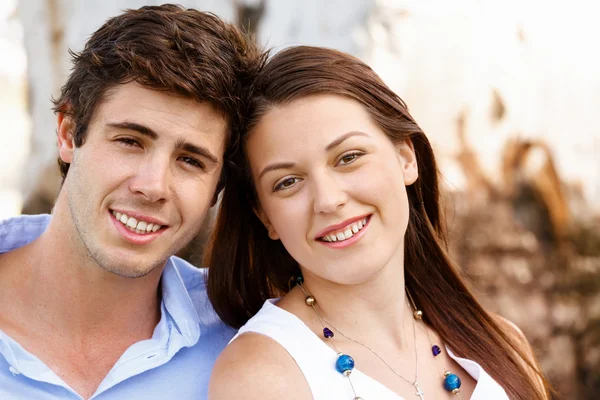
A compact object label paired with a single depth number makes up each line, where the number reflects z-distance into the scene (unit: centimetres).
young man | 233
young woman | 225
